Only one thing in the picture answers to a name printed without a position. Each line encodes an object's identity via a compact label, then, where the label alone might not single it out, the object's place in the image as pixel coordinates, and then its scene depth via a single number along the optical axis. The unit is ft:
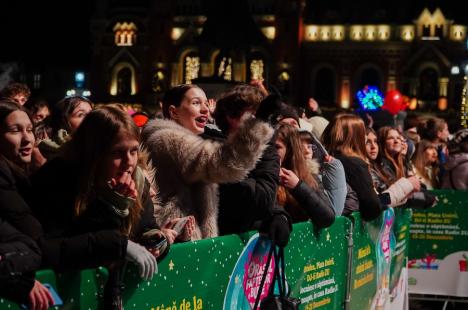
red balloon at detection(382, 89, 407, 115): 73.41
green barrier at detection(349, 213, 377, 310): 22.68
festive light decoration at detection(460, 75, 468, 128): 58.62
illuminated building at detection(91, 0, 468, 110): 176.14
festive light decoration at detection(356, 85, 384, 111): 92.02
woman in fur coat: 15.78
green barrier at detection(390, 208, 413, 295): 27.04
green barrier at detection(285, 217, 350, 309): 18.78
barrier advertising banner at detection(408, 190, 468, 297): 32.01
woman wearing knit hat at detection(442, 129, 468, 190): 35.91
